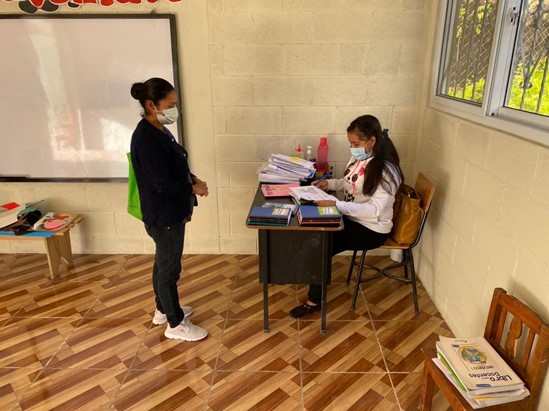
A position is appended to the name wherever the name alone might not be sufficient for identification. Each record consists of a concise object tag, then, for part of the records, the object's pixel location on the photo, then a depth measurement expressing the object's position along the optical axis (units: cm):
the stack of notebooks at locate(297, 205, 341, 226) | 217
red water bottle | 311
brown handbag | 252
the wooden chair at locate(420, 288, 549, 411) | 154
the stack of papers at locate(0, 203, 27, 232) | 314
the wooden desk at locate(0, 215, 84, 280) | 306
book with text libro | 153
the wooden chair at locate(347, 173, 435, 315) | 255
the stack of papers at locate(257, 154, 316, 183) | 285
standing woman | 204
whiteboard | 298
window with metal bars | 185
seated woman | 239
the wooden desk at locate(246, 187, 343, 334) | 232
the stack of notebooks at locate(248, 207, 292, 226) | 219
